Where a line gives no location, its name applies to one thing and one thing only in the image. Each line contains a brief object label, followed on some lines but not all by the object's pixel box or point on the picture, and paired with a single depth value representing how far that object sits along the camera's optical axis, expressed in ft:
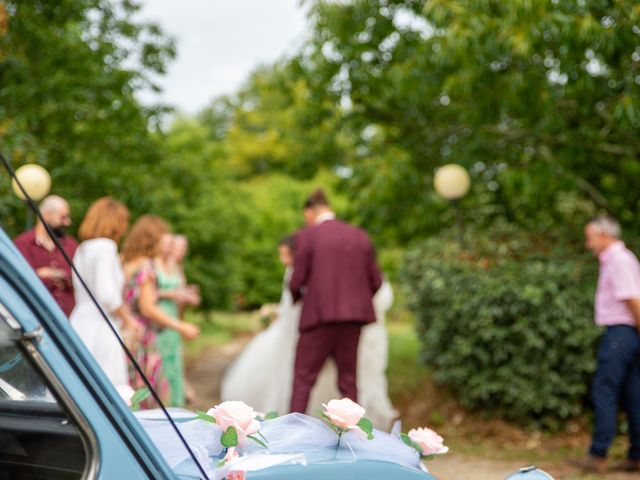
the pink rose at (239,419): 7.57
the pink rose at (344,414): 7.78
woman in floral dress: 21.25
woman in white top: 18.52
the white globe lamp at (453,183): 29.91
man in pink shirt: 19.94
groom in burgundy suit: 22.24
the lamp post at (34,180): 24.52
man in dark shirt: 18.90
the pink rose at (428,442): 8.68
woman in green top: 25.58
